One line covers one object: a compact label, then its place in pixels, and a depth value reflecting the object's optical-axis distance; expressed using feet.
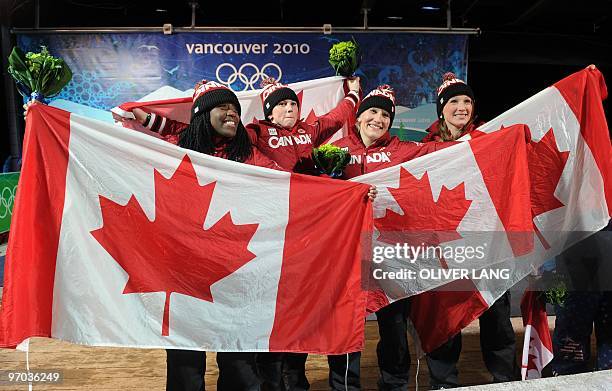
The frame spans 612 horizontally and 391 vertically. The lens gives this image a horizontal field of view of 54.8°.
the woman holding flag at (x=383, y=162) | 8.30
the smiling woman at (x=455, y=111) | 9.07
